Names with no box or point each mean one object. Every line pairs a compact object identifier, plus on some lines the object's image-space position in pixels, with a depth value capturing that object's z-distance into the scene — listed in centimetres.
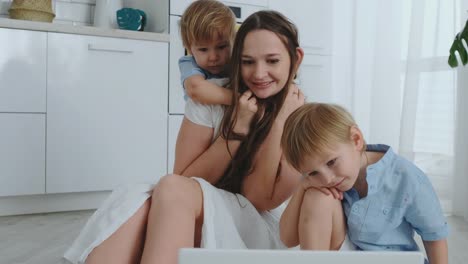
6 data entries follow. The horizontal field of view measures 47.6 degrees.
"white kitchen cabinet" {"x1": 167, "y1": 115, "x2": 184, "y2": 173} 266
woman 101
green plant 199
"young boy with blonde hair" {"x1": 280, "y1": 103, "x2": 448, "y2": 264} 101
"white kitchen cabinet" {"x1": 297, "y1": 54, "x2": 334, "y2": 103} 312
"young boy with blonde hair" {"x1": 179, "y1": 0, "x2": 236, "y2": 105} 127
